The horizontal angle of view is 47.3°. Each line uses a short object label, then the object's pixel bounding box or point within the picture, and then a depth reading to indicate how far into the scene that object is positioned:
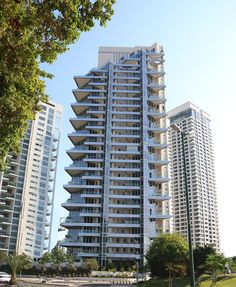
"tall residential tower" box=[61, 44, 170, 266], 68.06
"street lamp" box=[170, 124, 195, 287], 11.73
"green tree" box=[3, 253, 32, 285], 40.45
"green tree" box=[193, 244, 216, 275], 36.68
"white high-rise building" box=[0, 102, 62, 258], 82.67
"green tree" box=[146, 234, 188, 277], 38.35
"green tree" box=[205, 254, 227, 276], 31.51
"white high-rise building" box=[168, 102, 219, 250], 110.87
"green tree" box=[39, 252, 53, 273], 58.87
